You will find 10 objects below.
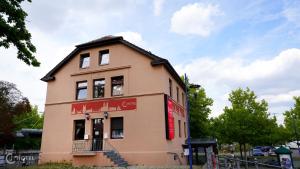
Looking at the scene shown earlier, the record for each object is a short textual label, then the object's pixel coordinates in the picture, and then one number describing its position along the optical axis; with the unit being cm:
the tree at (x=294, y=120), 3452
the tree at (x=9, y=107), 2178
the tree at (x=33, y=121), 4621
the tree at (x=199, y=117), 3306
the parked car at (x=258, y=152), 4597
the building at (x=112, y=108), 1825
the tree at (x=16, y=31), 1086
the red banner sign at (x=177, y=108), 2130
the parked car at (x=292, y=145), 5312
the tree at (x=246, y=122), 2572
